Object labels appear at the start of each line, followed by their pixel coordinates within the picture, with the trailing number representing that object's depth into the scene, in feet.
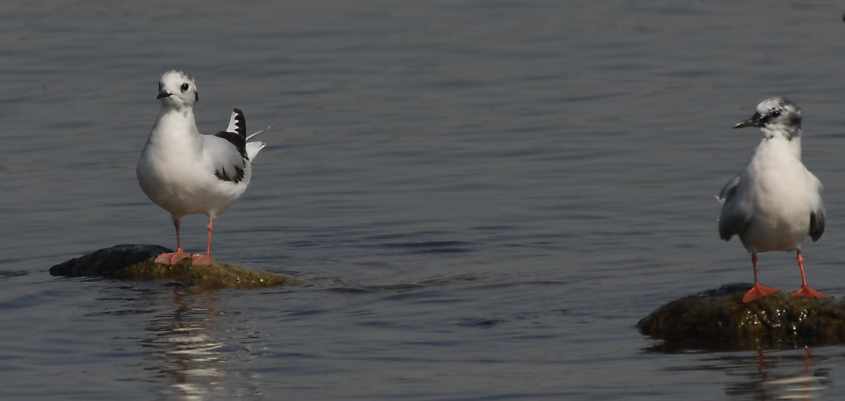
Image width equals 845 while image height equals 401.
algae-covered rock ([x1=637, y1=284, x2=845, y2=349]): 43.19
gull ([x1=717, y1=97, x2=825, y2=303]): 42.06
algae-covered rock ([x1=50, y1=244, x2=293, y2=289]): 52.54
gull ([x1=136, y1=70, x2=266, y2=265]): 52.03
